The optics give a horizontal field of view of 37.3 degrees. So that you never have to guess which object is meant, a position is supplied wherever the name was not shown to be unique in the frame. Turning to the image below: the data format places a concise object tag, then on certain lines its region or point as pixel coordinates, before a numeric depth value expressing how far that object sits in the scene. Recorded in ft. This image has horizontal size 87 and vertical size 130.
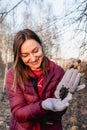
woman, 3.07
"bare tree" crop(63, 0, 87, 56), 8.66
